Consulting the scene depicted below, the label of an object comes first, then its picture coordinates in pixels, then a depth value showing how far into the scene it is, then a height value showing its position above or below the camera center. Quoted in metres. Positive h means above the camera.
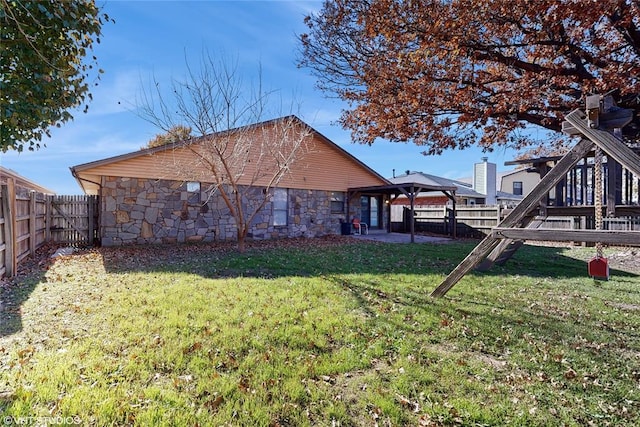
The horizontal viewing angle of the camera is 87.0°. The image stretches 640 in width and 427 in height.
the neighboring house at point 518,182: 29.58 +3.22
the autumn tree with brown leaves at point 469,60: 5.20 +2.85
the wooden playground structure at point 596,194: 3.59 +0.32
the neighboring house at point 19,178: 15.73 +1.84
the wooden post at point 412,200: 13.15 +0.70
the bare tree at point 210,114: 9.14 +2.90
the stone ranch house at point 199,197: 10.95 +0.70
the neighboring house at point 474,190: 24.66 +2.13
